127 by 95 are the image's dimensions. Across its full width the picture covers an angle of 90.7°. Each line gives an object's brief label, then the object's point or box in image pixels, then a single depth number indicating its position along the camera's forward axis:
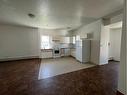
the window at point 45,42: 5.34
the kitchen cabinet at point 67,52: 5.58
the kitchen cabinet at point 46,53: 4.97
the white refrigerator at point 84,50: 3.88
